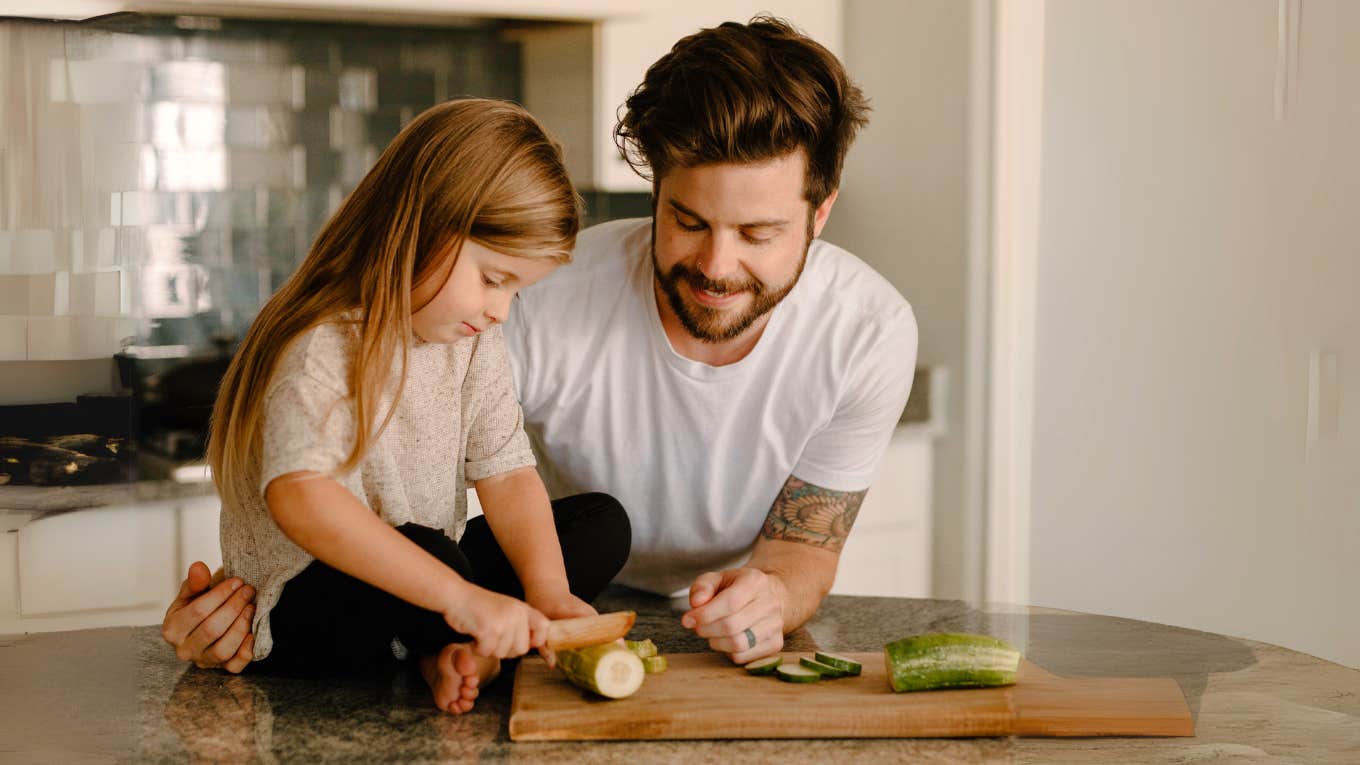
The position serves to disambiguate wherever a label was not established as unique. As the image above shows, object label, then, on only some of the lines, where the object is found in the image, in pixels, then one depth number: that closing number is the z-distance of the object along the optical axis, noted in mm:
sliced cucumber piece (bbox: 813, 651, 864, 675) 1424
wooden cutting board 1307
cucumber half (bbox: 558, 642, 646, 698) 1312
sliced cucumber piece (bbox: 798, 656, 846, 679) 1423
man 1718
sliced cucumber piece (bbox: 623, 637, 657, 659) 1439
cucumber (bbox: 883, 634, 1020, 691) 1367
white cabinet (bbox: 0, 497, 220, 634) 2424
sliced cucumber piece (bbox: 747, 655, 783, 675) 1438
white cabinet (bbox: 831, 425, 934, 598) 3154
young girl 1317
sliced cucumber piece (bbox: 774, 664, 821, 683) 1410
